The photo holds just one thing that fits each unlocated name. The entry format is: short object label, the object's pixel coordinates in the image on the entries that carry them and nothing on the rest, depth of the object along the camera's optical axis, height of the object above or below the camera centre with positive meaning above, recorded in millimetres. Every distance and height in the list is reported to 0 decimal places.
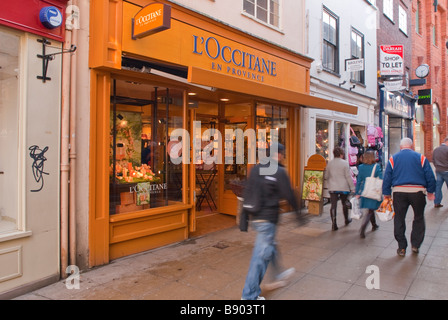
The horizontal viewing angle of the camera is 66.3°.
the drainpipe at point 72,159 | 4602 -8
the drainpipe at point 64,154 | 4504 +58
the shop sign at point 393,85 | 13789 +3045
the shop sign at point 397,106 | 15203 +2576
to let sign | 13547 +4005
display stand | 7992 -570
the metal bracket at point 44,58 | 4302 +1266
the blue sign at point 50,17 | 4214 +1756
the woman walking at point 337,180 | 7012 -421
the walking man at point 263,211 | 3627 -553
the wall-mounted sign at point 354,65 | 10877 +3055
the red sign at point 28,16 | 3961 +1697
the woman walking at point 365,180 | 6410 -430
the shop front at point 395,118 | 15106 +2038
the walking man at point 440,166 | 9094 -156
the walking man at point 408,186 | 5258 -412
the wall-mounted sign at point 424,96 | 18012 +3364
